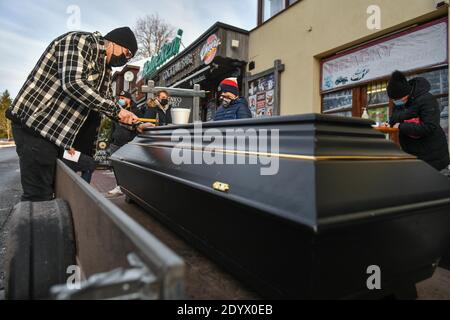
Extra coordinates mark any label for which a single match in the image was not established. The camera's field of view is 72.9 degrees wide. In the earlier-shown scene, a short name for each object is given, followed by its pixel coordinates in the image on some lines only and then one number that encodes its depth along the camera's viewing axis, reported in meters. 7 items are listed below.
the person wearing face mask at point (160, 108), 4.32
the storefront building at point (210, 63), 8.43
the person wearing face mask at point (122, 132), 4.90
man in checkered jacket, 2.12
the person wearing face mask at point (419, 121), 2.63
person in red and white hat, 3.30
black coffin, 0.90
